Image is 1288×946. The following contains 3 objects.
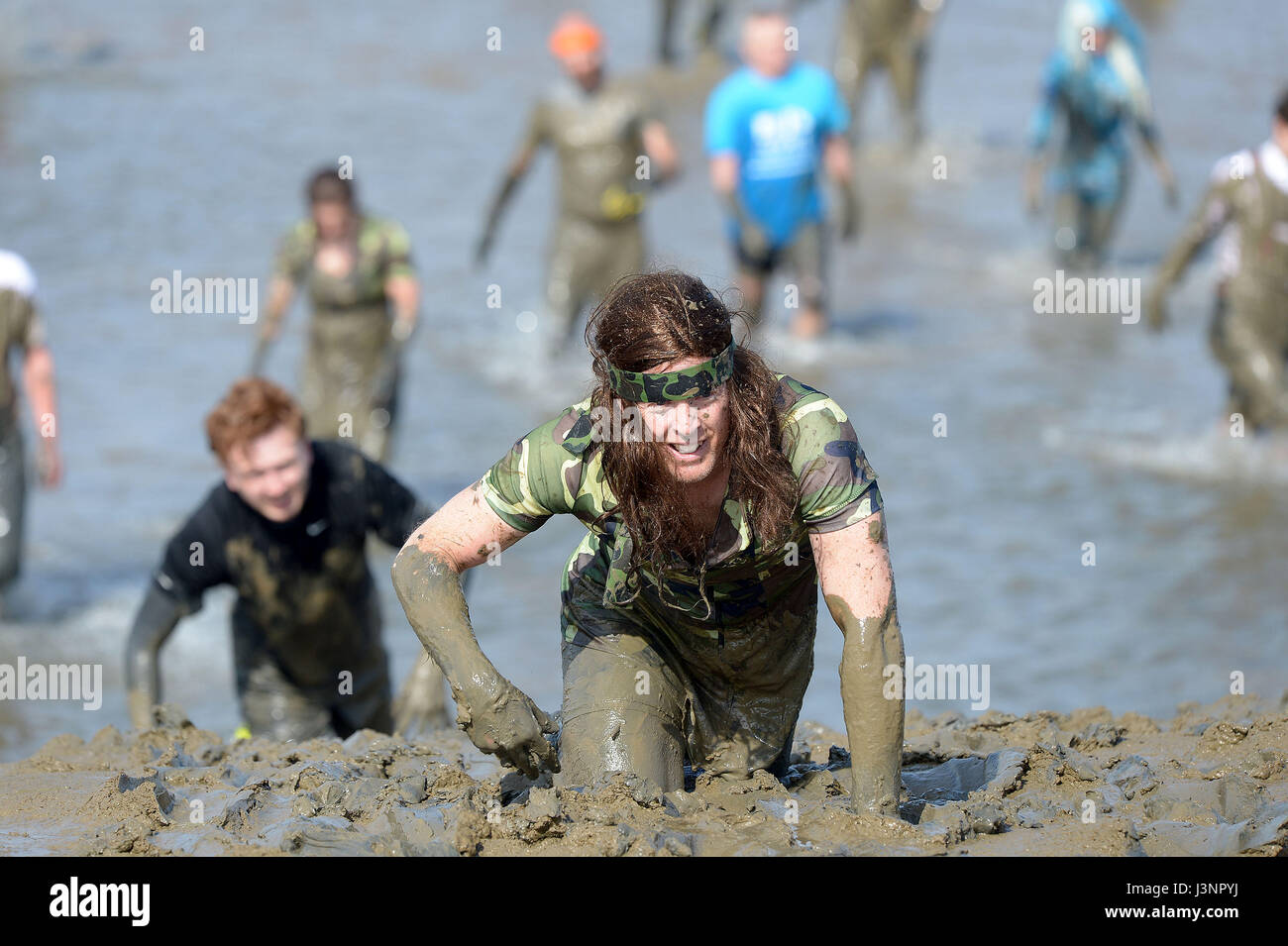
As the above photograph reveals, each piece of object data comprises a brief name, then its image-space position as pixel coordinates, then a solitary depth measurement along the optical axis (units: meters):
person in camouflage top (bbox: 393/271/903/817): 6.84
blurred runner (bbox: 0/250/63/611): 13.76
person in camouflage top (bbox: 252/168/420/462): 15.71
